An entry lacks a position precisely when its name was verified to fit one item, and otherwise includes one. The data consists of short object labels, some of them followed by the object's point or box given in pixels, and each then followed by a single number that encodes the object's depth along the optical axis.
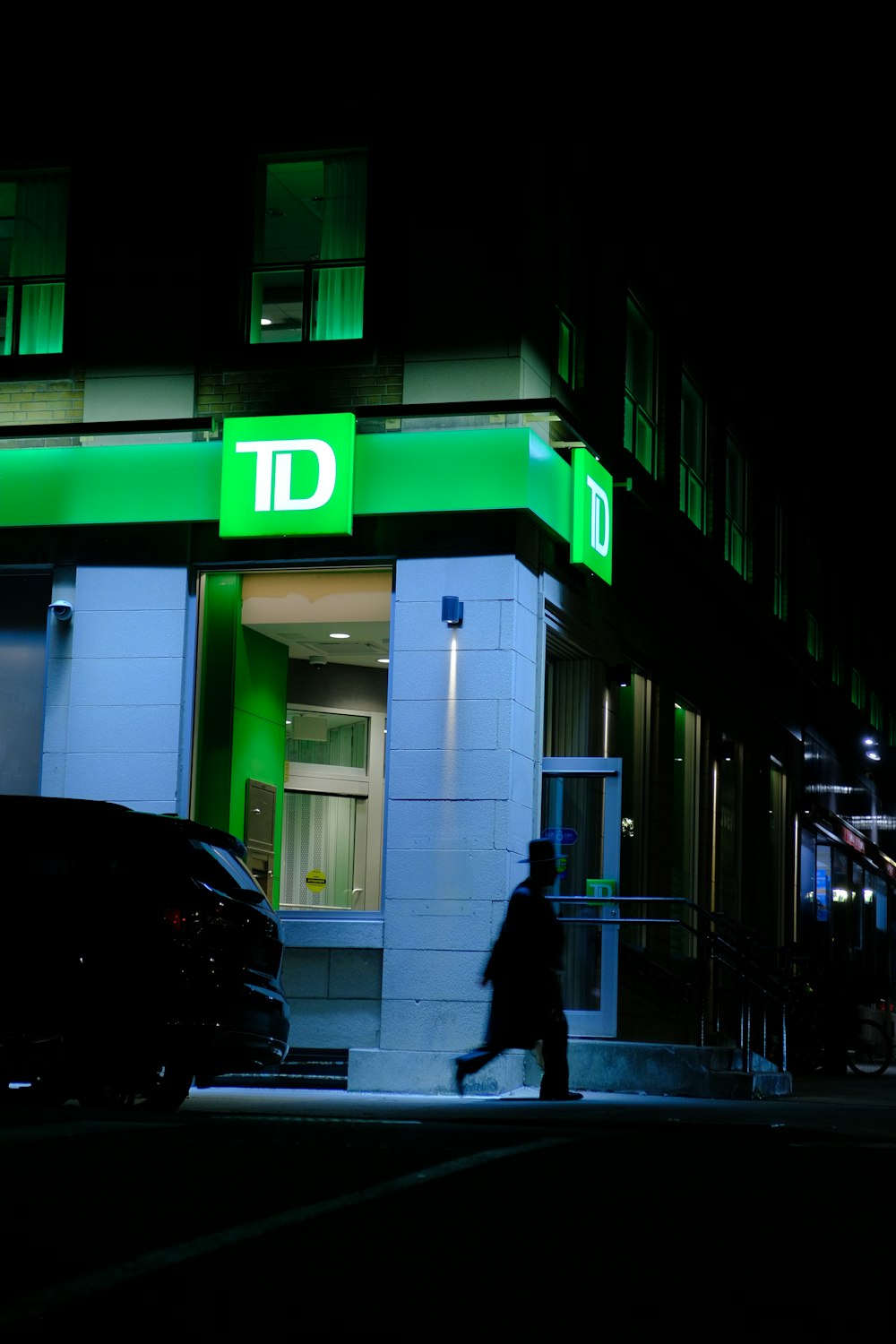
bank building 15.77
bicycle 22.36
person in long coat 13.15
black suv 10.20
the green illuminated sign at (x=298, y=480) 15.87
